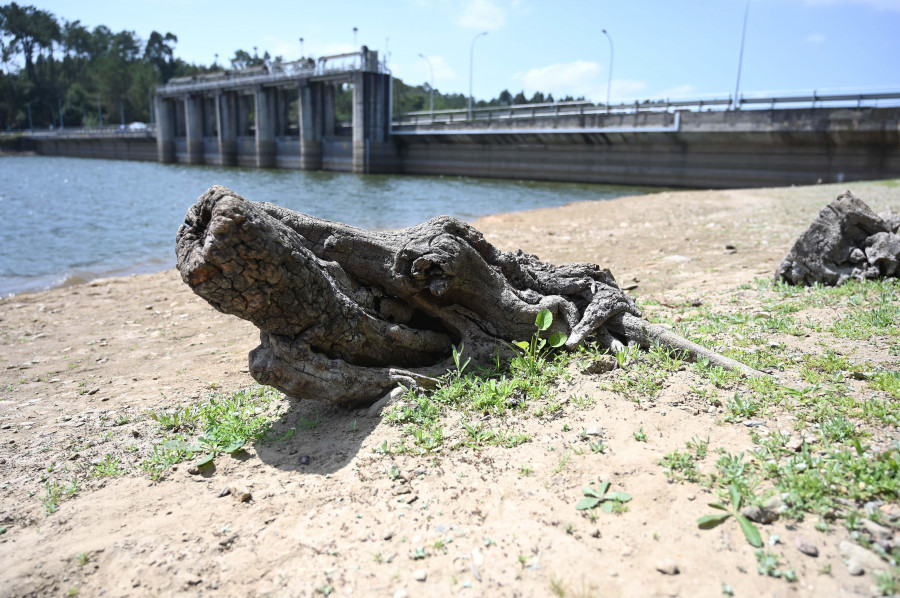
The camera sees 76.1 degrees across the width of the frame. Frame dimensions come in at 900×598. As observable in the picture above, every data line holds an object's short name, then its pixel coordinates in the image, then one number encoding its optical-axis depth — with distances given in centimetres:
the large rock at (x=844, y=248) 654
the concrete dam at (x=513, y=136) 2964
